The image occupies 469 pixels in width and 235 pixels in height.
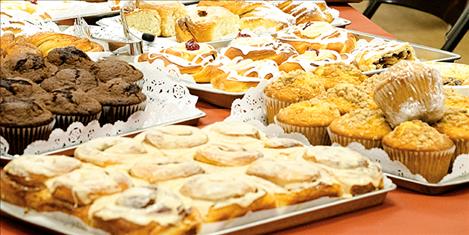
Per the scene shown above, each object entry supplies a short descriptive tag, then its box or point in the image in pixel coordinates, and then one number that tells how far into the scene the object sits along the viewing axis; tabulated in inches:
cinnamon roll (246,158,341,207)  54.8
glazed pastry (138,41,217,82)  90.8
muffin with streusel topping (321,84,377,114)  72.4
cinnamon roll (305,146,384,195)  57.6
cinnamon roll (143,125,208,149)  61.4
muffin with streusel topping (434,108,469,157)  65.1
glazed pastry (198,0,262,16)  120.1
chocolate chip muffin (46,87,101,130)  72.2
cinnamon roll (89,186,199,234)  48.9
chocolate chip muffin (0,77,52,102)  73.0
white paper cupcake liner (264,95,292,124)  76.4
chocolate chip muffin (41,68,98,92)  77.3
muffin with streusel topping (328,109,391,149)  66.3
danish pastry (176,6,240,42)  107.5
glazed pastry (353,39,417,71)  94.8
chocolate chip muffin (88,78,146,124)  75.7
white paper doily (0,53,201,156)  69.1
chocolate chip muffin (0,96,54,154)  67.8
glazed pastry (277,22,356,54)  100.3
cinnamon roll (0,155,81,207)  53.8
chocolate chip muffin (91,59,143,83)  81.0
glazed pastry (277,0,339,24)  119.9
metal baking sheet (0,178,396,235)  51.9
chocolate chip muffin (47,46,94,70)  84.2
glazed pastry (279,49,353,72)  90.3
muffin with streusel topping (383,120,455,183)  62.7
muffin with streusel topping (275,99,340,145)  69.7
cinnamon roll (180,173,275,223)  51.7
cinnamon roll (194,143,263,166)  58.3
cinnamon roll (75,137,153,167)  58.0
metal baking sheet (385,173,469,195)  62.5
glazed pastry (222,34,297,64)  94.0
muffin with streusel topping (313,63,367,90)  82.0
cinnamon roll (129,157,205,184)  55.4
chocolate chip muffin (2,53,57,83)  79.4
